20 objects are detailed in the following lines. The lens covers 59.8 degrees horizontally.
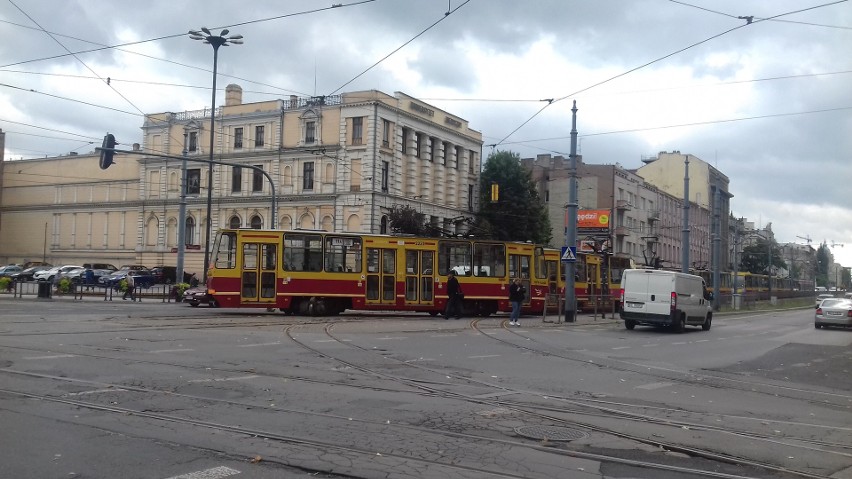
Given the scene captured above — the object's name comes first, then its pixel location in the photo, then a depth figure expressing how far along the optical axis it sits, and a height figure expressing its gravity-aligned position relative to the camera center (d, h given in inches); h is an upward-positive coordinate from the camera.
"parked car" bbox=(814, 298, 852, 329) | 1322.6 -50.4
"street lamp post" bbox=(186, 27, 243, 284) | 1251.5 +412.7
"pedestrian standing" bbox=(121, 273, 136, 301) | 1523.9 -36.6
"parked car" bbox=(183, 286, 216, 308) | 1253.7 -44.7
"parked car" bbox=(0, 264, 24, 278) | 2565.0 -16.3
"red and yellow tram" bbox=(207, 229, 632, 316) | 1043.3 +5.3
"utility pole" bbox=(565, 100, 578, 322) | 1143.6 +70.7
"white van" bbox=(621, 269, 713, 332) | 991.0 -23.1
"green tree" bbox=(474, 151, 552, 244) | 2573.8 +249.8
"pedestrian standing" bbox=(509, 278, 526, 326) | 1028.5 -28.5
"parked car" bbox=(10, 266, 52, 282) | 2181.6 -21.7
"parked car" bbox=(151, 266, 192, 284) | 2365.9 -16.2
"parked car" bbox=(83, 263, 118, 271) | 2670.3 +5.9
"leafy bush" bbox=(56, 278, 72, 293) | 1556.3 -40.7
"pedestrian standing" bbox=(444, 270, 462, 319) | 1144.2 -32.3
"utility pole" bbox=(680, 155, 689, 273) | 1731.1 +111.9
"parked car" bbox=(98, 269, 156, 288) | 2022.6 -27.8
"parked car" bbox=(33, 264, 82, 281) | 2116.4 -20.3
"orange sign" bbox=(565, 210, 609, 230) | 2694.4 +221.9
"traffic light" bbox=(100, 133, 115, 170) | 1095.6 +170.9
